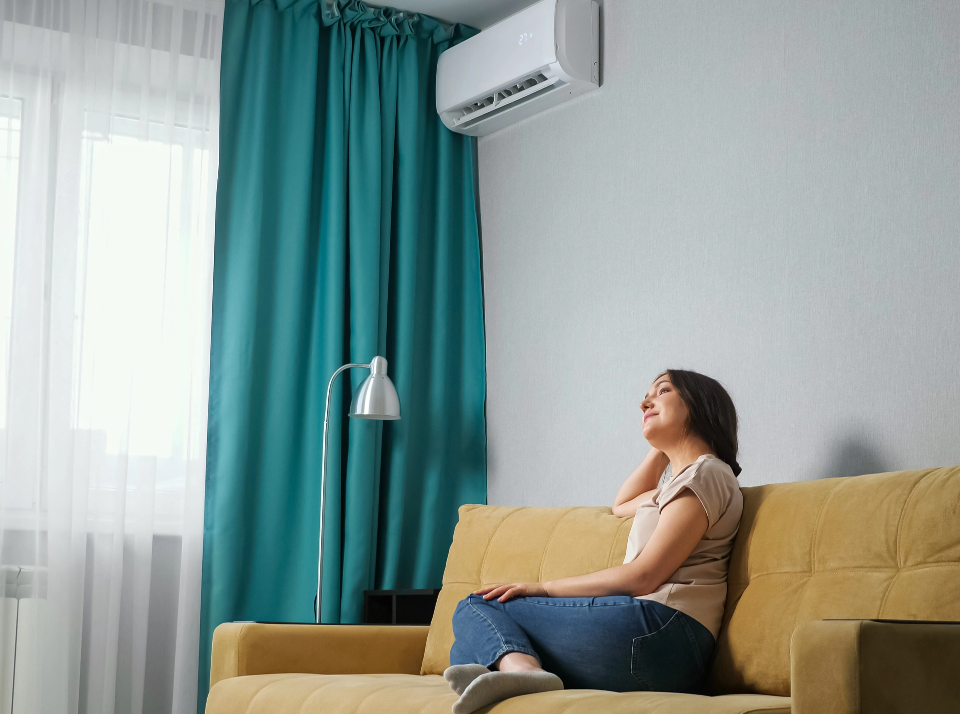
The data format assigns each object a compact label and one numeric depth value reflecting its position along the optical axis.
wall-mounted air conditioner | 3.39
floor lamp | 3.29
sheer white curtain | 3.14
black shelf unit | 3.23
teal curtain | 3.47
